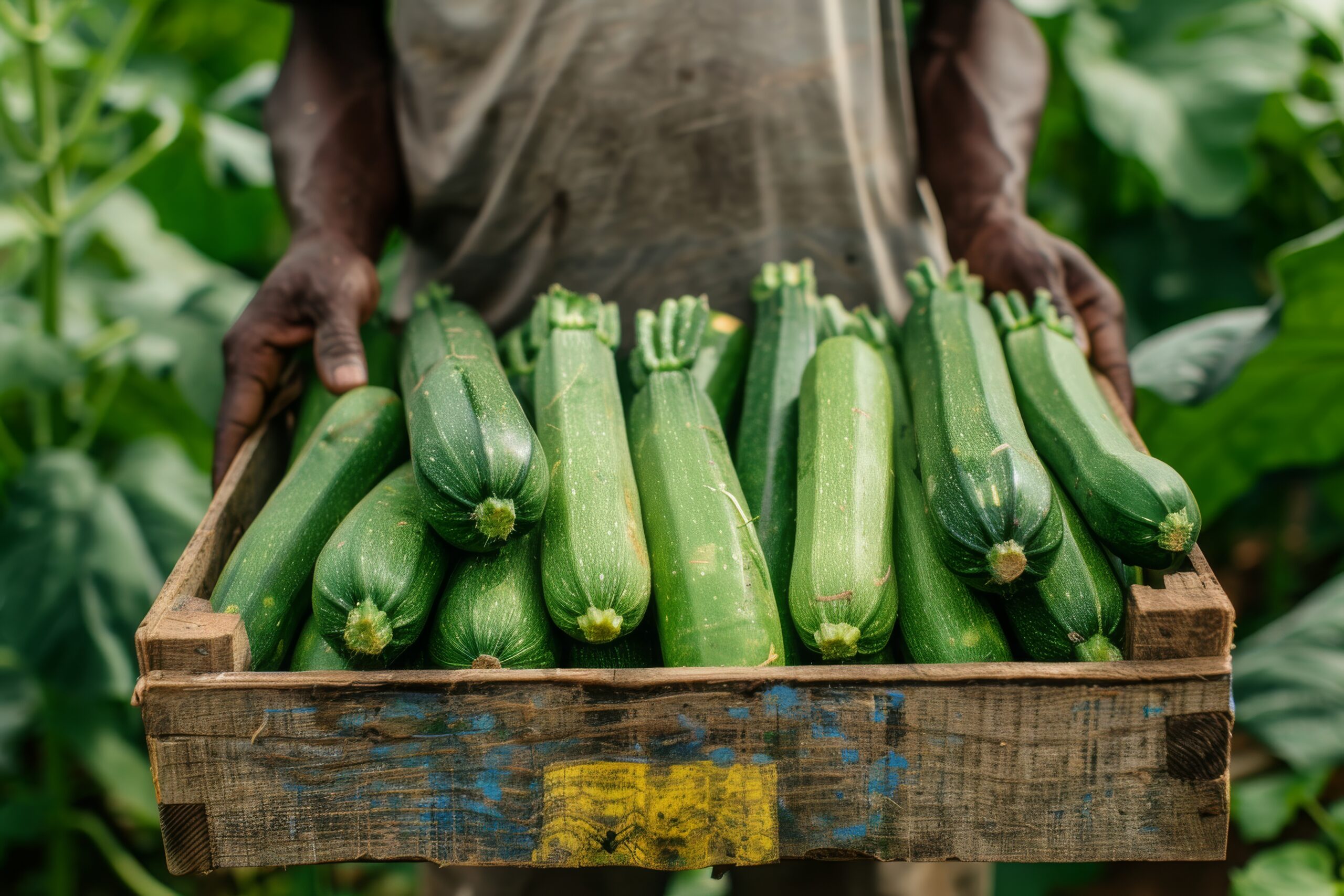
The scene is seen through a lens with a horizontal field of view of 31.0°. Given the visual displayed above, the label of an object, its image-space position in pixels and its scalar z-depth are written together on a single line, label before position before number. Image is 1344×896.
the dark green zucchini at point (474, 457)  1.05
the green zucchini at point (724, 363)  1.22
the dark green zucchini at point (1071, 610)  1.04
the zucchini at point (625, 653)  1.06
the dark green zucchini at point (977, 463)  1.04
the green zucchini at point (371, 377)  1.20
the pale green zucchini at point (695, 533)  1.03
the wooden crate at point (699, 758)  1.00
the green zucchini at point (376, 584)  1.03
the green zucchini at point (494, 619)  1.04
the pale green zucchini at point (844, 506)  1.04
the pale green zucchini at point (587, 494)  1.04
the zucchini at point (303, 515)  1.07
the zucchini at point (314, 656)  1.06
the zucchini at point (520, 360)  1.20
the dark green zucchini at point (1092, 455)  1.05
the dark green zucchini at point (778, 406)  1.11
